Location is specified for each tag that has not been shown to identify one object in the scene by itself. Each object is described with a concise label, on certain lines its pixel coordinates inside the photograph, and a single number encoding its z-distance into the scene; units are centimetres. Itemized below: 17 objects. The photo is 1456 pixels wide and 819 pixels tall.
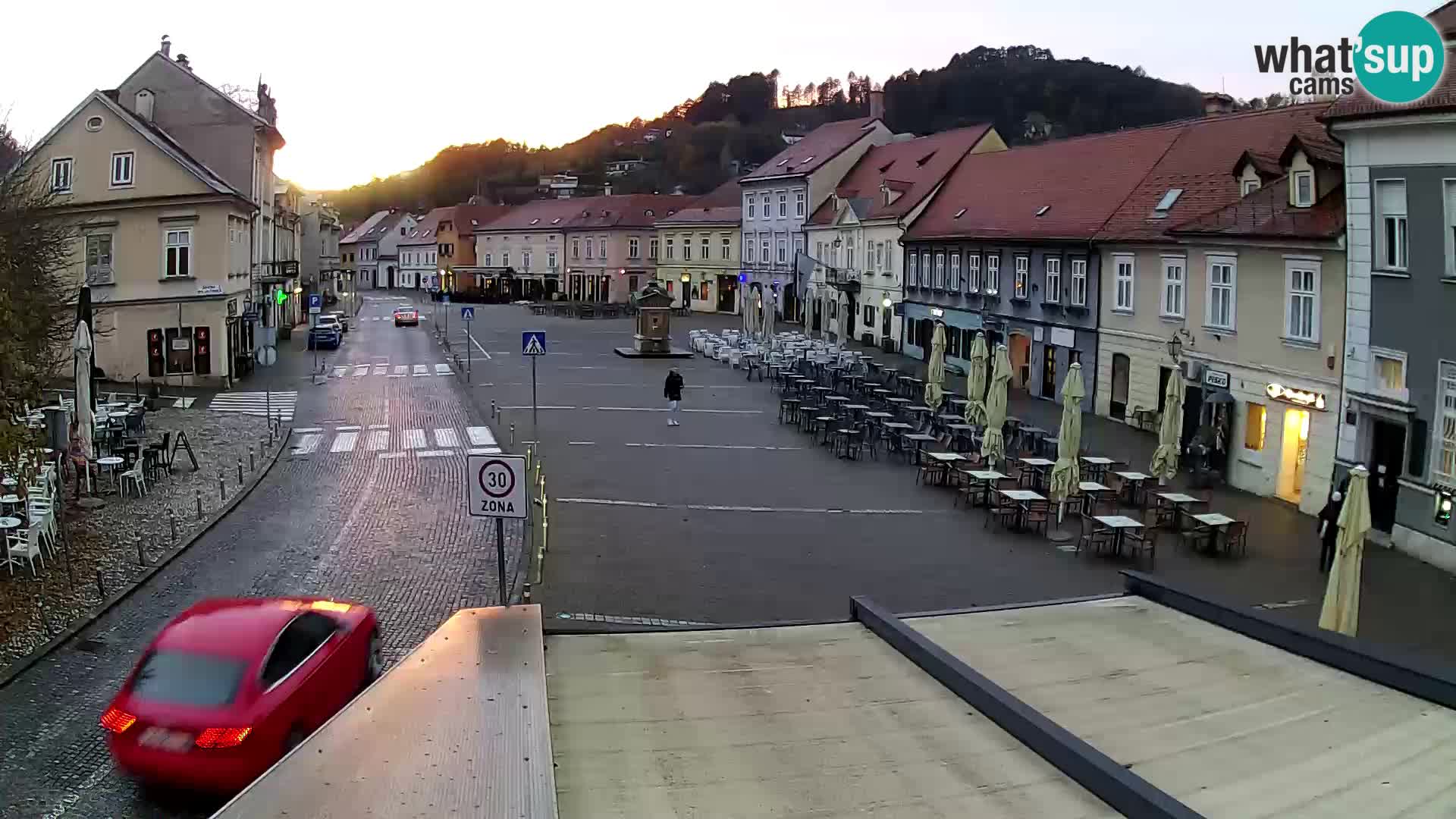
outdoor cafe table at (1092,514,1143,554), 1806
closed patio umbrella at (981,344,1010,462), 2283
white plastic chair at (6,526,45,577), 1569
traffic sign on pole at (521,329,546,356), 2706
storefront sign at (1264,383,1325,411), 2175
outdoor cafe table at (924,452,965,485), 2341
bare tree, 1452
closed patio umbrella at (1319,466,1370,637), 1208
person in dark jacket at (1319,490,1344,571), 1758
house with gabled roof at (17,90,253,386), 3609
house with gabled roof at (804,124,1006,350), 5312
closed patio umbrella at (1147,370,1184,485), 2205
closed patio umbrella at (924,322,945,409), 3062
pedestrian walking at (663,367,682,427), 3028
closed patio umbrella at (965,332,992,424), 2652
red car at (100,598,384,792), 882
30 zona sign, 1120
